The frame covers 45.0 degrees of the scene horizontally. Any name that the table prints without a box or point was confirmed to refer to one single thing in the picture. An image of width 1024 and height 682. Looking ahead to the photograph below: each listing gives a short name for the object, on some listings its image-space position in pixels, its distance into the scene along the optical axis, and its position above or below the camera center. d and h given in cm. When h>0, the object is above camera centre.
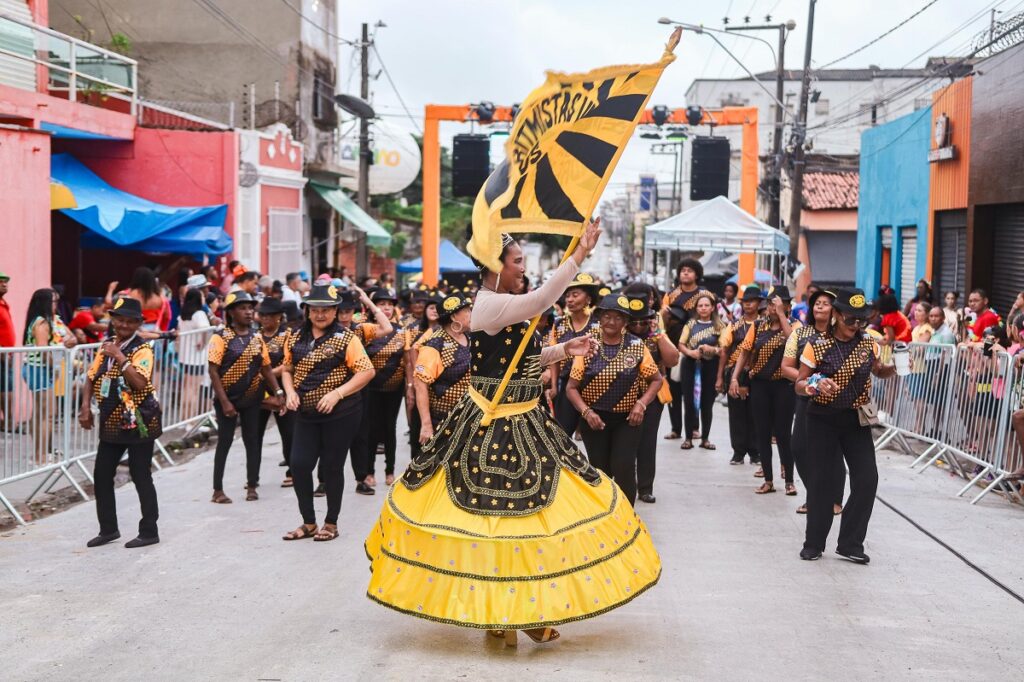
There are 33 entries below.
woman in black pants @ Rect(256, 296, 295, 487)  1047 -76
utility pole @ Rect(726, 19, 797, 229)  3105 +302
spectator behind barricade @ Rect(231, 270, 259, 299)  1758 -46
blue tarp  1950 +47
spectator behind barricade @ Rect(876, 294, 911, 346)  1576 -74
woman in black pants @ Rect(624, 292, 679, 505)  951 -115
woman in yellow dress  562 -124
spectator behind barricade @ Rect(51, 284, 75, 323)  1470 -78
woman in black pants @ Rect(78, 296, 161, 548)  845 -114
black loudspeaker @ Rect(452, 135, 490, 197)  2911 +221
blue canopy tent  4378 -28
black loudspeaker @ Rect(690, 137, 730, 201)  2939 +225
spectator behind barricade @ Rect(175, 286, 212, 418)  1377 -132
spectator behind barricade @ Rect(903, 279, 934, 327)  2023 -49
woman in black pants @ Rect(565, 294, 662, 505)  890 -98
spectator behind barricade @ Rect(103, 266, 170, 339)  1418 -52
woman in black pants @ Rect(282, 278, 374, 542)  866 -96
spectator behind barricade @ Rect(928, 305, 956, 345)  1458 -77
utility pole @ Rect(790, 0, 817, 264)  2866 +265
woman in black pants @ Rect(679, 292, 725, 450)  1339 -99
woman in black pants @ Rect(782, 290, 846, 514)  839 -69
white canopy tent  2416 +54
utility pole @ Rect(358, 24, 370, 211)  3112 +291
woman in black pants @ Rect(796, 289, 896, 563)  806 -103
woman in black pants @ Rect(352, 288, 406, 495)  1102 -133
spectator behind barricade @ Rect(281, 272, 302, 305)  1979 -65
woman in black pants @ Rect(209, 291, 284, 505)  1045 -109
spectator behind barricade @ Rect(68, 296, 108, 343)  1502 -97
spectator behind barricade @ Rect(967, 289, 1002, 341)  1472 -64
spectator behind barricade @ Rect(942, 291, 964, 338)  1558 -66
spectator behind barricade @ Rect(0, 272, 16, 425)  1006 -112
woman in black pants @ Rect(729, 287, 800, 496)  1117 -116
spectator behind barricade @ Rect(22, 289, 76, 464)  1041 -125
